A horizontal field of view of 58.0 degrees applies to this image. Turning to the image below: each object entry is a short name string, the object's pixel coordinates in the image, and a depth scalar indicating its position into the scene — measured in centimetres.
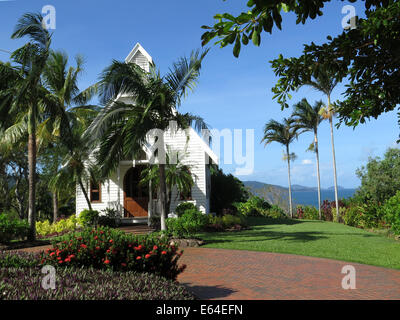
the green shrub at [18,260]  600
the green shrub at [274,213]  2787
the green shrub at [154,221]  1842
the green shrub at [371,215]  1894
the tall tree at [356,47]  324
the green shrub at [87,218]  1806
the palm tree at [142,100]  1330
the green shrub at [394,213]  1358
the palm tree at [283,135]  2923
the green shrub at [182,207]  1852
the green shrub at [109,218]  1877
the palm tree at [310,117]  2703
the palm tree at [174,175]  1709
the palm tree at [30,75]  1358
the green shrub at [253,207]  2764
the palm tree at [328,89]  2416
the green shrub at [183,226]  1412
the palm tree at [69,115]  1745
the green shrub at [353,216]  2113
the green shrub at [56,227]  1805
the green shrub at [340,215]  2424
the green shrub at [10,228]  1374
